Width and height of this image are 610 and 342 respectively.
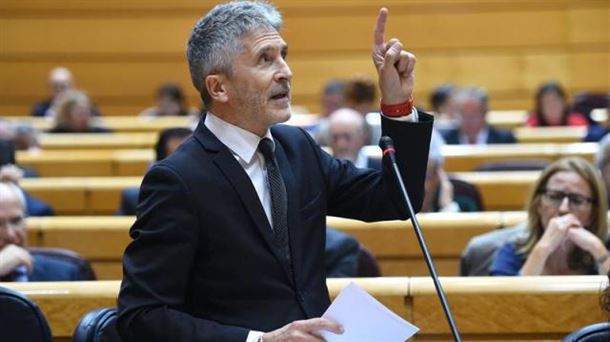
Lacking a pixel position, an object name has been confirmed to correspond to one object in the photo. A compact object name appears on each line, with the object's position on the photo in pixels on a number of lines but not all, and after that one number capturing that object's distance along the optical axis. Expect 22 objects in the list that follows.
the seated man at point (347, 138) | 12.37
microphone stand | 4.02
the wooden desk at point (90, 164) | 13.88
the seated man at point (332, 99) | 17.47
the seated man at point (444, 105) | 17.92
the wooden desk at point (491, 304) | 6.07
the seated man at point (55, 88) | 21.09
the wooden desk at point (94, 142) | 15.76
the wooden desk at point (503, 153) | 13.19
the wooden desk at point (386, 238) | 9.42
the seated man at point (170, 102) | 20.20
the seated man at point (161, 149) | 11.15
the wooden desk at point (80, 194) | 11.95
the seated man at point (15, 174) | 10.48
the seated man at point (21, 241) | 7.91
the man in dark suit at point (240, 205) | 4.17
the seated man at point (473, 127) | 16.27
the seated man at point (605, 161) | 10.12
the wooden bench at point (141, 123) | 17.95
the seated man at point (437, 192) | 11.10
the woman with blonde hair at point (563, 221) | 7.58
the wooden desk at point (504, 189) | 11.59
